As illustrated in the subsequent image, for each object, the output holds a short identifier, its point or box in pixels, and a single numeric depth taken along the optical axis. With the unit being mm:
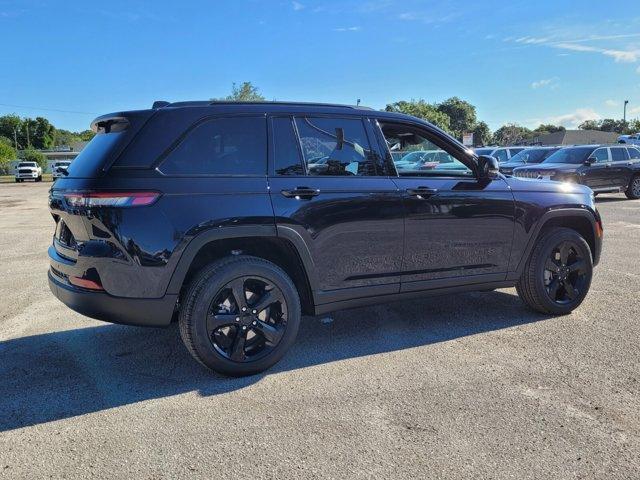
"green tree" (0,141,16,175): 66000
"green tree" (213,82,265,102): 55000
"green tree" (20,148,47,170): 71250
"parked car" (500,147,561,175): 19656
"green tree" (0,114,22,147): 110938
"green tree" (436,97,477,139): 80125
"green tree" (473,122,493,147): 82825
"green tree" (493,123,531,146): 95156
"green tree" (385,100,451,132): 61062
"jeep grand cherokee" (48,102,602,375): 3377
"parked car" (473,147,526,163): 23406
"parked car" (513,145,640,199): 15797
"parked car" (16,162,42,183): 45219
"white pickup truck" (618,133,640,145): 43062
